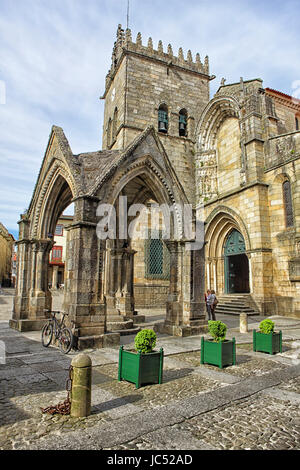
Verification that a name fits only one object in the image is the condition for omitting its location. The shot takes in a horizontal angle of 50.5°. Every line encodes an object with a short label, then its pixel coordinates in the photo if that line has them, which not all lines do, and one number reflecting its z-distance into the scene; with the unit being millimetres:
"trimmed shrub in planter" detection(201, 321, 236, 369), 6414
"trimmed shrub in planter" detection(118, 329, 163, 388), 5152
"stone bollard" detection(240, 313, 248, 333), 10682
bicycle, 7338
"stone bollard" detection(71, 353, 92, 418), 3902
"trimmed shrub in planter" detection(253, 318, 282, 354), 7723
